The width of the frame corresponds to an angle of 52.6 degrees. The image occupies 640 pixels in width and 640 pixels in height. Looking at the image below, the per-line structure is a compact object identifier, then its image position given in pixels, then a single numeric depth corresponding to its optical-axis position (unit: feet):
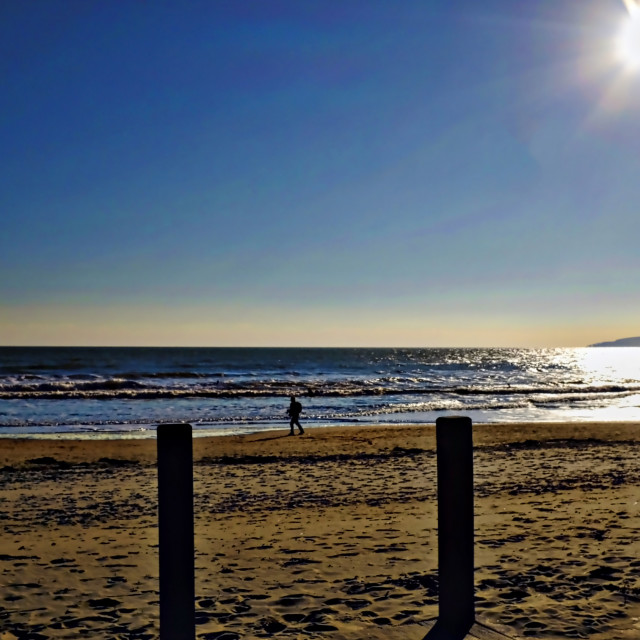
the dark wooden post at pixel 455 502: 11.08
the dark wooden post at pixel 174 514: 9.73
